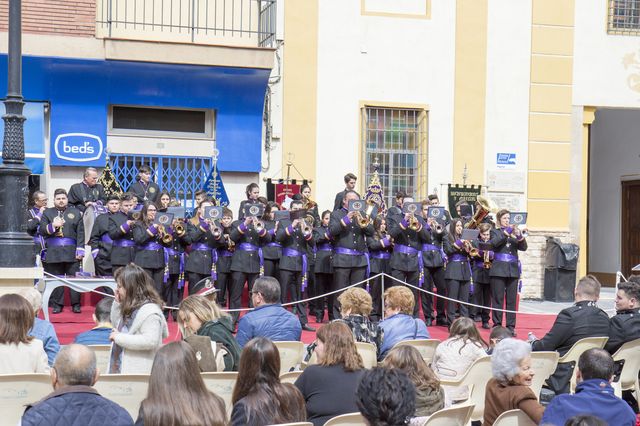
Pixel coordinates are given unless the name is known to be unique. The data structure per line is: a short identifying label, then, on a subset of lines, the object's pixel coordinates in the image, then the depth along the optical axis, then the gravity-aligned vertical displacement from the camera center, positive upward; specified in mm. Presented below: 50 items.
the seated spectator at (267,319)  7574 -995
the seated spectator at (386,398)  4316 -911
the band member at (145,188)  14094 +70
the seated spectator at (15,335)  5996 -914
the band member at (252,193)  13734 +18
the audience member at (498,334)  7352 -1049
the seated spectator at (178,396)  4199 -901
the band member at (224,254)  12922 -819
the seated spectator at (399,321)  7859 -1034
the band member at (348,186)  13689 +145
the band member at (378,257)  13438 -862
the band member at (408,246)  13320 -691
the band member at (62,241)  13047 -680
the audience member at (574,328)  8258 -1107
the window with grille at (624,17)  18547 +3579
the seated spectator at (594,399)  5500 -1169
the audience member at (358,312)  7551 -926
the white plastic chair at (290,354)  7277 -1217
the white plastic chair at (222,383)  5930 -1174
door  21312 -577
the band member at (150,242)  12641 -658
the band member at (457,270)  13711 -1039
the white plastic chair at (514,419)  5531 -1281
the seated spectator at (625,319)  8336 -1038
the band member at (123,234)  12727 -555
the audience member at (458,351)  7207 -1160
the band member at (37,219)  13016 -383
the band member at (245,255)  12898 -821
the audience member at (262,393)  4938 -1044
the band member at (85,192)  13719 -5
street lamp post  8992 +163
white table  10969 -1060
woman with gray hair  5727 -1088
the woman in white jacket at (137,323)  6465 -888
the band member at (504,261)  13508 -892
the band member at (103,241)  12945 -669
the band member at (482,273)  13672 -1085
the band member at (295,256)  12992 -841
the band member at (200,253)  12852 -802
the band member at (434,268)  13695 -1026
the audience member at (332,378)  5656 -1087
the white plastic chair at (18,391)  5359 -1129
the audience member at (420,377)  5641 -1069
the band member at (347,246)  12992 -698
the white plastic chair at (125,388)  5691 -1166
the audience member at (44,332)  6680 -991
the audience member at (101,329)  7246 -1053
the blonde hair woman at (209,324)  6656 -918
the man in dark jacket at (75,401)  4301 -952
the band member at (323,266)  13344 -984
